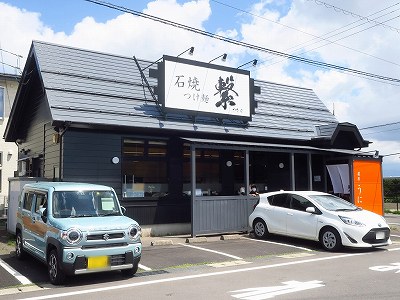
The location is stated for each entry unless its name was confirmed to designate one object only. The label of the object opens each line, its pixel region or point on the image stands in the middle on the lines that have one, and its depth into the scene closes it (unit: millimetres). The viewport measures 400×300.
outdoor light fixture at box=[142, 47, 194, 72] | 14927
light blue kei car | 7258
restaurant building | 12828
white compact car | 10758
